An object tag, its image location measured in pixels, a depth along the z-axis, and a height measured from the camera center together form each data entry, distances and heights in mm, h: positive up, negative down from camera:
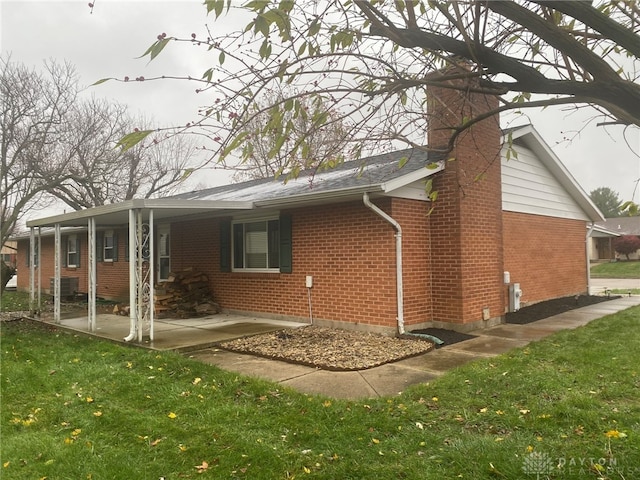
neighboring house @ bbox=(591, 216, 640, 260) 42156 +1256
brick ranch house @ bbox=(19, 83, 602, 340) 8367 +375
